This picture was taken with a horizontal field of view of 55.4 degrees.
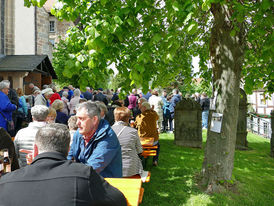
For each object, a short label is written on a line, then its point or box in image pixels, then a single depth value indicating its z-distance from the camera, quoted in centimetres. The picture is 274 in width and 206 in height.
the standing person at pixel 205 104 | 1342
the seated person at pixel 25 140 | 382
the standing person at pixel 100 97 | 1225
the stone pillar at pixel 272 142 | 920
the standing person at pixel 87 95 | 1181
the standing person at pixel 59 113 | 637
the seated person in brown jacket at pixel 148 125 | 679
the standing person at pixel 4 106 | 623
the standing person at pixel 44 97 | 827
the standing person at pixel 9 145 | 324
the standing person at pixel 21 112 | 817
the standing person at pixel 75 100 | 903
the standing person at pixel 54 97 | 911
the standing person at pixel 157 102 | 1138
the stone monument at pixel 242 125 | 1006
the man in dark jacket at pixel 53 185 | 160
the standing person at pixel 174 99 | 1218
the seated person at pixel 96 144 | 293
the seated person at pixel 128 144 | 409
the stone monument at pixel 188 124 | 953
